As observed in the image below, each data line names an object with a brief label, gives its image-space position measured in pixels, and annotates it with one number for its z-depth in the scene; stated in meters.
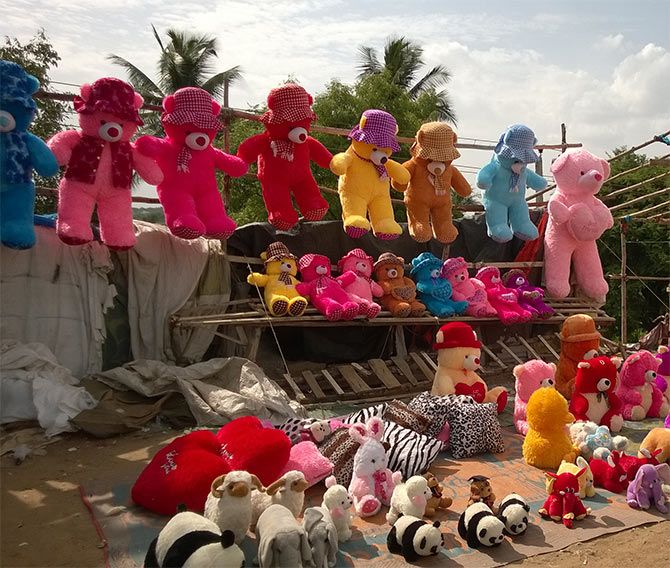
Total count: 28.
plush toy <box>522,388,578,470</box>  3.97
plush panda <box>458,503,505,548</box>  2.86
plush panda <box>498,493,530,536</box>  2.99
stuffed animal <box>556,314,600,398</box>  5.38
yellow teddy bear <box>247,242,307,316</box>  5.14
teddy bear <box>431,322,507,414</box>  4.98
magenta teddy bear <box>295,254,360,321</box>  5.24
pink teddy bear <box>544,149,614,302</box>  6.20
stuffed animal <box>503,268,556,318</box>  6.36
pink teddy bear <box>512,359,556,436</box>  4.78
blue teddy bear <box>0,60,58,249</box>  3.95
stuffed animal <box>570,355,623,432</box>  4.74
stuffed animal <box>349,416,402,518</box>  3.31
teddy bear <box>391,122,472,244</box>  5.35
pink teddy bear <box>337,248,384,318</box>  5.54
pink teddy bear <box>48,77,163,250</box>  4.28
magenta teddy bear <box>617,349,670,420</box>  5.21
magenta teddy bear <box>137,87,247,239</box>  4.50
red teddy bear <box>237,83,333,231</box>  4.73
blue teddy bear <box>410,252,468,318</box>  5.92
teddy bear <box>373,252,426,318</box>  5.71
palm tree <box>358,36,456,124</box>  18.09
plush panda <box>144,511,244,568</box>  2.25
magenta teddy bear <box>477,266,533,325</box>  6.11
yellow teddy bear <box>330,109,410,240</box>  5.02
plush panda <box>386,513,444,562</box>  2.74
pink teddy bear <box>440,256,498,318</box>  6.10
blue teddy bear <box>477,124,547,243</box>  5.54
